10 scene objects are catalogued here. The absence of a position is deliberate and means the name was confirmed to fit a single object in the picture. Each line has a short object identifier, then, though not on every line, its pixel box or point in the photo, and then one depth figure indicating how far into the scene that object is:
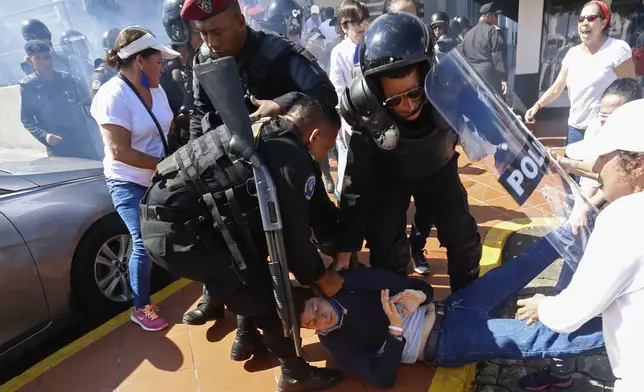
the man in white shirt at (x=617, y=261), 1.24
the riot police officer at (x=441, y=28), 5.95
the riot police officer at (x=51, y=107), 4.72
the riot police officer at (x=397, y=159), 1.81
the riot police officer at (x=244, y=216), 1.73
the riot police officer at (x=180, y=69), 3.10
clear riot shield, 1.55
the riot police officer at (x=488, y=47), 5.91
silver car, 2.42
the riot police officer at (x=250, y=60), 2.07
